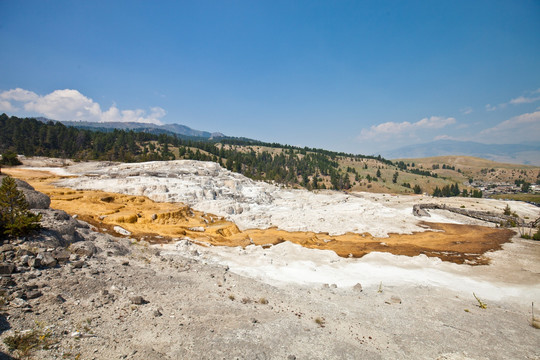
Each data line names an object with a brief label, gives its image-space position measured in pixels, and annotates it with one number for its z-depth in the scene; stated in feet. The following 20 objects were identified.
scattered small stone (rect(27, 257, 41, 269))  34.19
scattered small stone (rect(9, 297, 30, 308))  26.12
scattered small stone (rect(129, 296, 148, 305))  33.32
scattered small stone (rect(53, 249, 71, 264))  37.80
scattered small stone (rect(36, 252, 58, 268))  35.49
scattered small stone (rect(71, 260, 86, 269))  38.20
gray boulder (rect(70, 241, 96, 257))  43.98
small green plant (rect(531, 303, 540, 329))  42.19
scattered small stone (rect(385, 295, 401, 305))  48.73
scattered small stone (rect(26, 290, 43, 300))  28.24
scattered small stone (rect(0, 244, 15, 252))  34.68
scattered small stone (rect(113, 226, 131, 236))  73.80
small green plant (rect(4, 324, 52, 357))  20.38
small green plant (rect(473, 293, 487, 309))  48.48
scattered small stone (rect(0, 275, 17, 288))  28.47
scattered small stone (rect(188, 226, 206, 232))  99.61
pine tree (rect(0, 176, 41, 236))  38.17
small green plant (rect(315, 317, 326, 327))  37.73
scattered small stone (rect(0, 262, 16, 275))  30.42
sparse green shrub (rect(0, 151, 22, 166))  201.83
